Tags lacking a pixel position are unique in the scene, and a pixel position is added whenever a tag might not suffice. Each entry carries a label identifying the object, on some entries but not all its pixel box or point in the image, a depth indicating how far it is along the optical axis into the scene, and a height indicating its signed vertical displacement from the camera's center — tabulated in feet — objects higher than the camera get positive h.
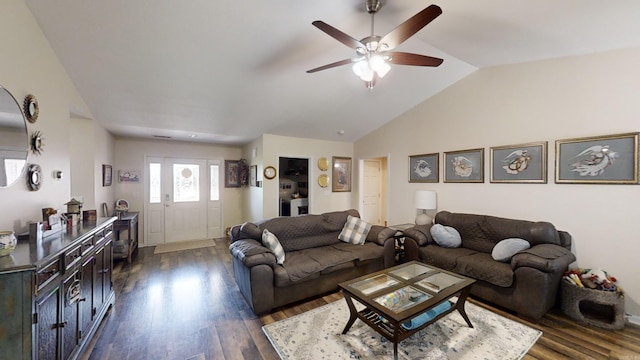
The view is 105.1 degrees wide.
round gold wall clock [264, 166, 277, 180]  16.44 +0.39
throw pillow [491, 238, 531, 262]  9.21 -2.65
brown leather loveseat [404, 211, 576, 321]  8.11 -3.20
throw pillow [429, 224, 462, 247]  11.46 -2.73
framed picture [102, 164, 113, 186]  13.84 +0.15
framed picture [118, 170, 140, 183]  16.75 +0.10
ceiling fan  5.91 +3.62
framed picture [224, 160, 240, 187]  20.29 +0.39
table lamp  13.97 -1.40
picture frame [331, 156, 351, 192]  19.71 +0.33
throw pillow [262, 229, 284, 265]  9.41 -2.63
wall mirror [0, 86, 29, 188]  5.72 +0.91
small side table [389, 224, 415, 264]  13.02 -3.84
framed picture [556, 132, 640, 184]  8.38 +0.70
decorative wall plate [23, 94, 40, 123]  6.45 +1.88
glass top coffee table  6.26 -3.36
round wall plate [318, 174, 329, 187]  18.84 -0.16
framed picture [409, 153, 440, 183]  14.46 +0.64
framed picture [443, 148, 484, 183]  12.52 +0.68
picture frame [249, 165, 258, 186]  17.84 +0.21
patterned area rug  6.63 -4.75
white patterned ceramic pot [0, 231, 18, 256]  4.81 -1.32
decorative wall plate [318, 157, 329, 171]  18.83 +1.15
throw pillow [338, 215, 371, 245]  12.00 -2.66
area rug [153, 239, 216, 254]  16.33 -4.82
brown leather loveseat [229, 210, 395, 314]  8.59 -3.26
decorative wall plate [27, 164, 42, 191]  6.72 +0.00
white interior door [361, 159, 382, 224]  21.76 -1.19
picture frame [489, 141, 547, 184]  10.44 +0.70
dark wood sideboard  4.30 -2.49
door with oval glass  17.80 -1.73
